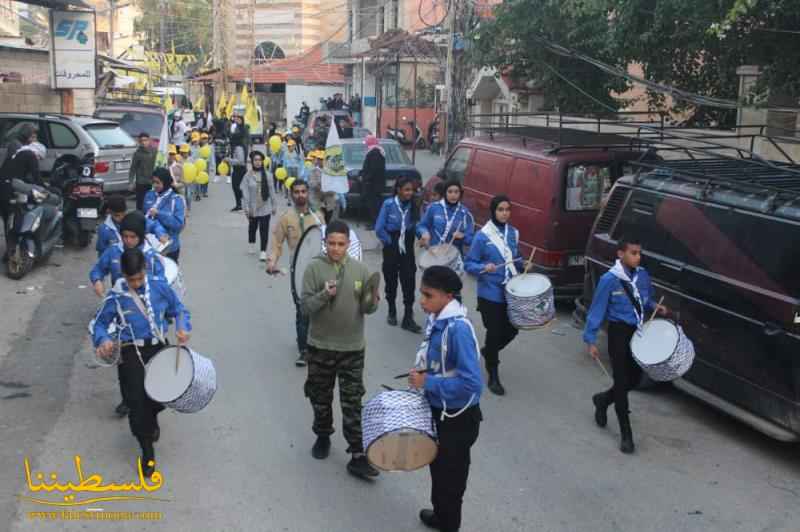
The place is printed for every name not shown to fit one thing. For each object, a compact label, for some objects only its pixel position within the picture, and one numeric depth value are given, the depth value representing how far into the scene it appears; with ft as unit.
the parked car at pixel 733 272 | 20.65
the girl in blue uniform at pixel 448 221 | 30.19
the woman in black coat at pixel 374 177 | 51.88
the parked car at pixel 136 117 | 70.23
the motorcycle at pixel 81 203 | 44.47
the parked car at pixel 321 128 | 96.28
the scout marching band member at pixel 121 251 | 21.03
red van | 33.96
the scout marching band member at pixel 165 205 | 31.30
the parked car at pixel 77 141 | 53.67
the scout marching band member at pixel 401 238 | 32.48
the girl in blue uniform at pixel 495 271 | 25.46
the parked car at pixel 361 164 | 58.70
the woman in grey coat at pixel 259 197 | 43.55
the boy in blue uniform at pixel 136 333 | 19.12
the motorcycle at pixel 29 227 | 38.47
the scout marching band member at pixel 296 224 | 27.91
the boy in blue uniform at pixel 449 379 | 15.29
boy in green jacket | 19.04
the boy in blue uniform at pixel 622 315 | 21.52
